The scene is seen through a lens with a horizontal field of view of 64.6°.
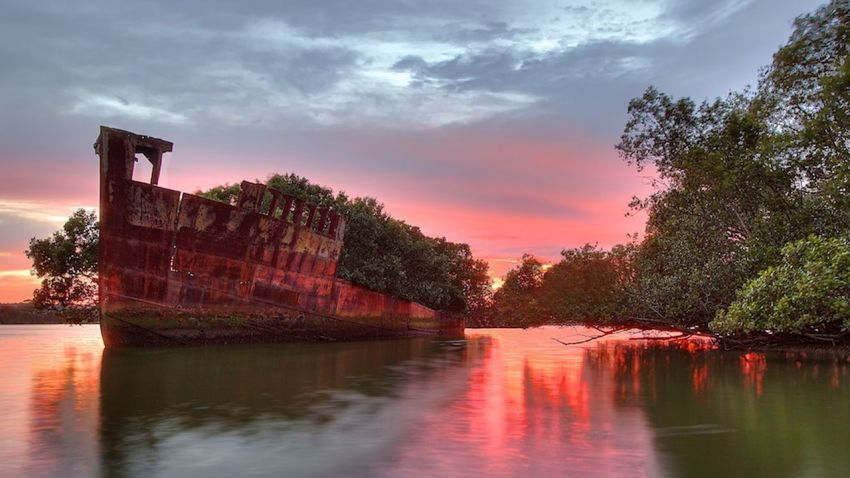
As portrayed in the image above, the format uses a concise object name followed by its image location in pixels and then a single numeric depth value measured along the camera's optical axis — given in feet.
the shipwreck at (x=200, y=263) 77.51
